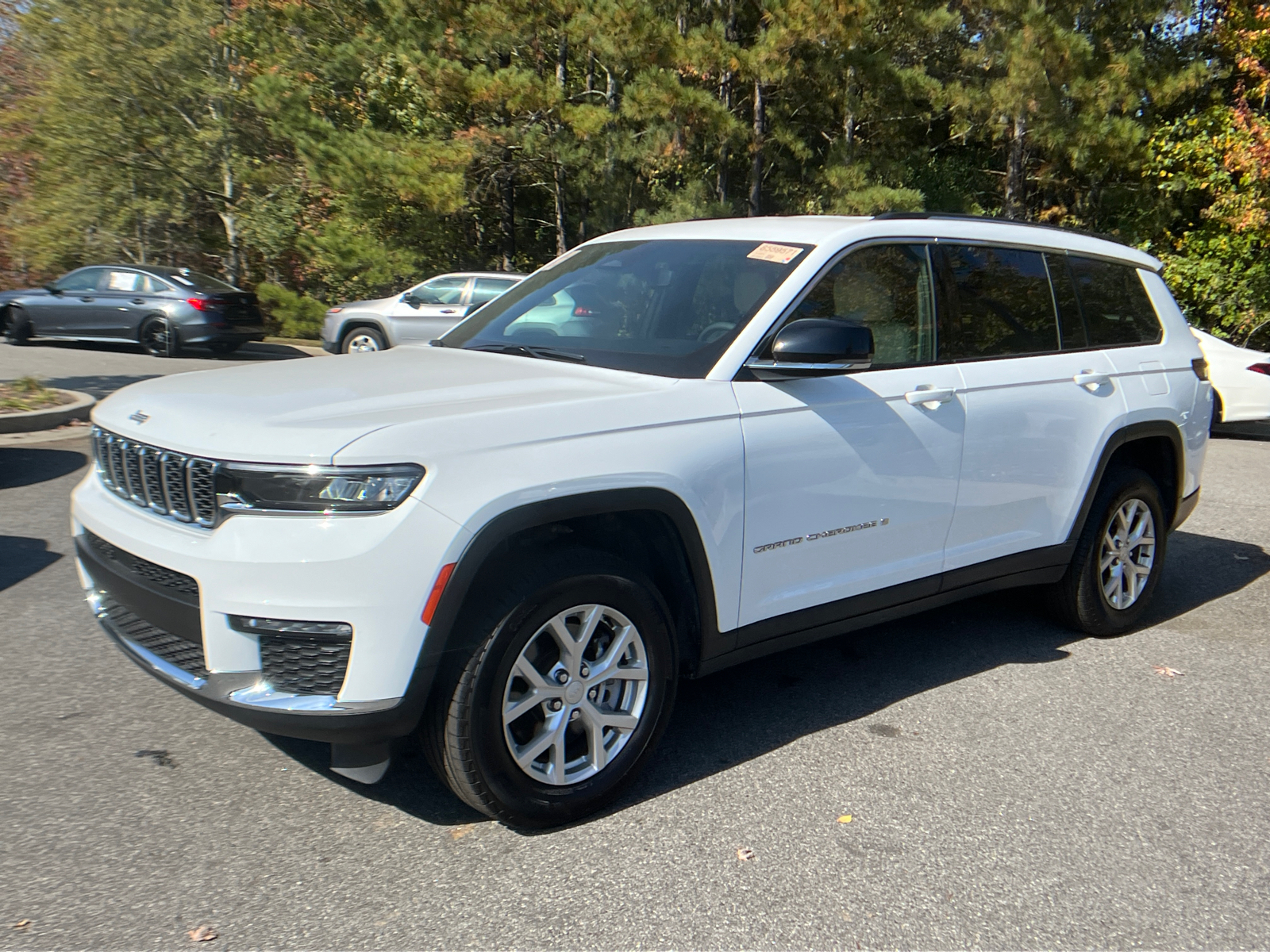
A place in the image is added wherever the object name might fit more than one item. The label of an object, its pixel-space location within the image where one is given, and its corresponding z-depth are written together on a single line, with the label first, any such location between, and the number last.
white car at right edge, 11.96
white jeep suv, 2.92
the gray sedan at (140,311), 17.53
